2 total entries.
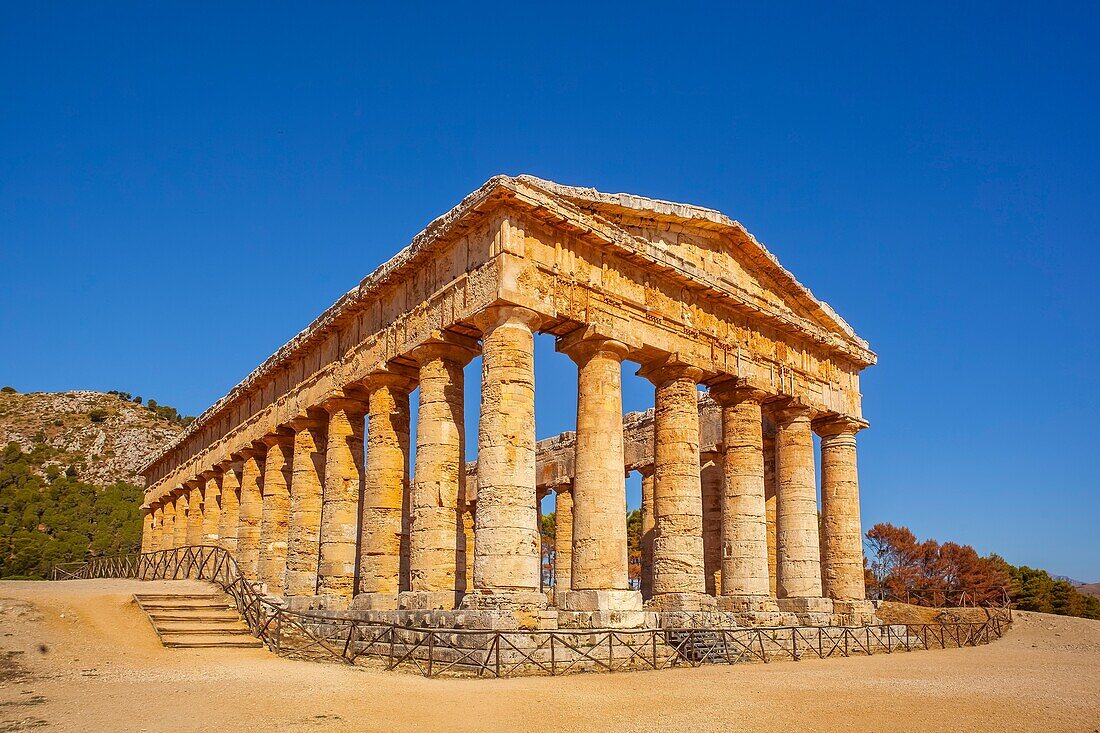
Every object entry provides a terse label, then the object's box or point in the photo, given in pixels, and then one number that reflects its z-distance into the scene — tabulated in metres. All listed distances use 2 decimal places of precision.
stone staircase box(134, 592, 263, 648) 17.59
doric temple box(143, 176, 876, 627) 17.53
